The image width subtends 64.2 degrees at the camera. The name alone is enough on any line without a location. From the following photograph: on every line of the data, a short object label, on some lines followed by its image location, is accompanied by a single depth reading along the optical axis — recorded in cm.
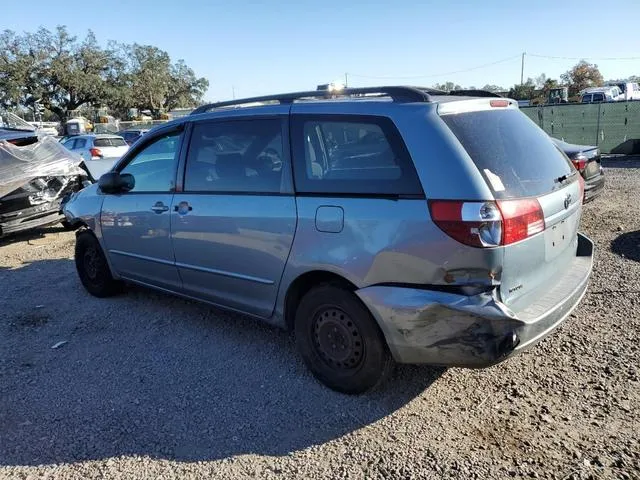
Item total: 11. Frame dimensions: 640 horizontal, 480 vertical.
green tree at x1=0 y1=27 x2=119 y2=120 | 4403
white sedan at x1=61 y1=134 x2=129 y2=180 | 1638
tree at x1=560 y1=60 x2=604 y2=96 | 6875
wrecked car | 752
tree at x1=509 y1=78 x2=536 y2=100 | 6200
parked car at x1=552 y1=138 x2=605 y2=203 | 752
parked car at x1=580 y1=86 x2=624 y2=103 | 3192
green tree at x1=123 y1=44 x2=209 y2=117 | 5553
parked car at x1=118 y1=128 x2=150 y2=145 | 2619
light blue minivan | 265
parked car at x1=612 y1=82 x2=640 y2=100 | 3627
